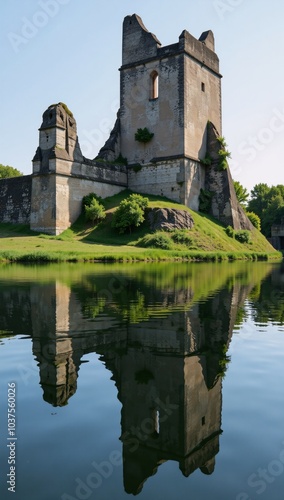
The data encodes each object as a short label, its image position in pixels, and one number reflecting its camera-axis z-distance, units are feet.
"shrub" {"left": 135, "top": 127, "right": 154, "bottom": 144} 142.41
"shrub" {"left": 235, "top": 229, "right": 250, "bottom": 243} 136.26
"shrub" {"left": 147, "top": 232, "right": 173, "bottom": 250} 110.11
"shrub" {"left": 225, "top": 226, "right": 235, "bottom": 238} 134.62
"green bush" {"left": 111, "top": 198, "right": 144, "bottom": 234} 117.91
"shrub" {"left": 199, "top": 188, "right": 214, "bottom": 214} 143.84
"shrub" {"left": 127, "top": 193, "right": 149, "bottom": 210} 122.33
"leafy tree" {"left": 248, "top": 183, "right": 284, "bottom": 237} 231.71
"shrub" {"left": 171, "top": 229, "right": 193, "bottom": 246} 115.14
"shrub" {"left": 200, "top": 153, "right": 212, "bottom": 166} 144.05
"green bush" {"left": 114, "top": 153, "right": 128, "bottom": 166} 149.38
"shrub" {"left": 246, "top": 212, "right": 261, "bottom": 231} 165.58
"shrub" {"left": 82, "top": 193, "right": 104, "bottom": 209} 128.47
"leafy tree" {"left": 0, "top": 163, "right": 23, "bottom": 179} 261.03
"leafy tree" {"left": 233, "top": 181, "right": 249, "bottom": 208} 177.47
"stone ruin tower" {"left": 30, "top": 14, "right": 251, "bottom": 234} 124.67
